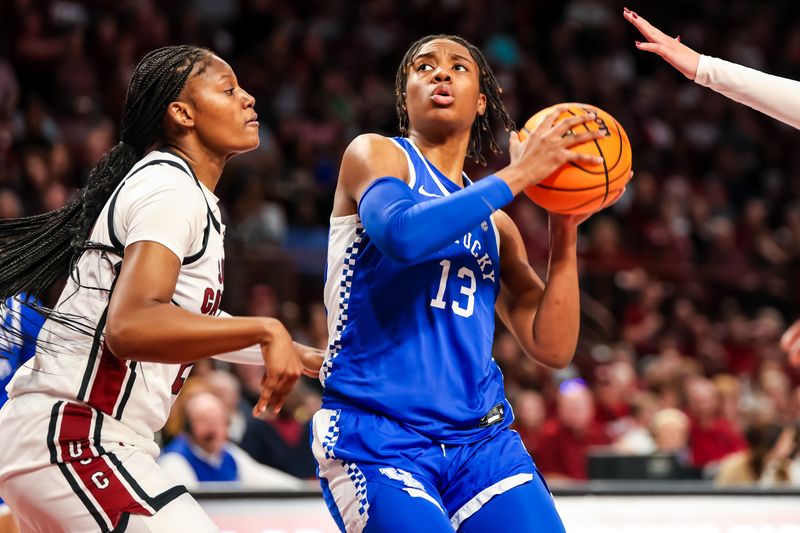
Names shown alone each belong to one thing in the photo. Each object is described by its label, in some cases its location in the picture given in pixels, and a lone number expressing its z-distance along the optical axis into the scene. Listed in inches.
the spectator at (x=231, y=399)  602.2
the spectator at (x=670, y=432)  676.7
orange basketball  264.7
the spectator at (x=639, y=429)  694.5
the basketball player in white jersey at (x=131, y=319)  216.5
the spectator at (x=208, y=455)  522.6
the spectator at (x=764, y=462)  592.4
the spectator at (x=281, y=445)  596.9
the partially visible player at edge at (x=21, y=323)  239.5
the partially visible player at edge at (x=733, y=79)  291.3
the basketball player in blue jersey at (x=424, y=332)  241.6
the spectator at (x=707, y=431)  767.1
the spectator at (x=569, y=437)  679.1
